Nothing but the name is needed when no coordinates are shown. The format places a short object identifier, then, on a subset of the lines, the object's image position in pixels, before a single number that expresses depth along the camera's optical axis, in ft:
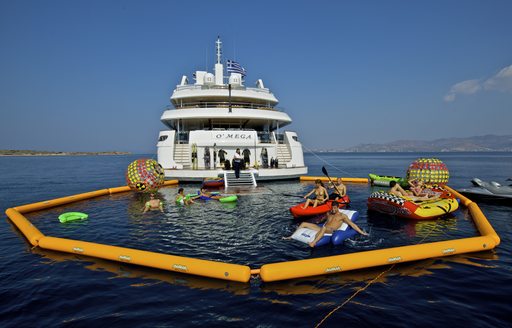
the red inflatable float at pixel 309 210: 35.96
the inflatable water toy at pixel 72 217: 36.60
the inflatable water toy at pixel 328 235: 26.17
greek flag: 81.15
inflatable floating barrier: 19.25
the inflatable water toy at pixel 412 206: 35.40
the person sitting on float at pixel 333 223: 27.12
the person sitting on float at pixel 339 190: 41.38
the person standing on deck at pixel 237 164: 63.77
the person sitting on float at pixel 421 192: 41.40
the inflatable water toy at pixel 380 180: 69.77
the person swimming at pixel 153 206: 41.45
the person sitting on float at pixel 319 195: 37.65
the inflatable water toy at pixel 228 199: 46.83
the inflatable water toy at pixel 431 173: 51.80
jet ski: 48.11
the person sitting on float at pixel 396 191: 39.87
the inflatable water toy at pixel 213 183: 61.87
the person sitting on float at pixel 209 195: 49.74
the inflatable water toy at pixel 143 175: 51.37
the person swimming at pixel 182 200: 46.11
